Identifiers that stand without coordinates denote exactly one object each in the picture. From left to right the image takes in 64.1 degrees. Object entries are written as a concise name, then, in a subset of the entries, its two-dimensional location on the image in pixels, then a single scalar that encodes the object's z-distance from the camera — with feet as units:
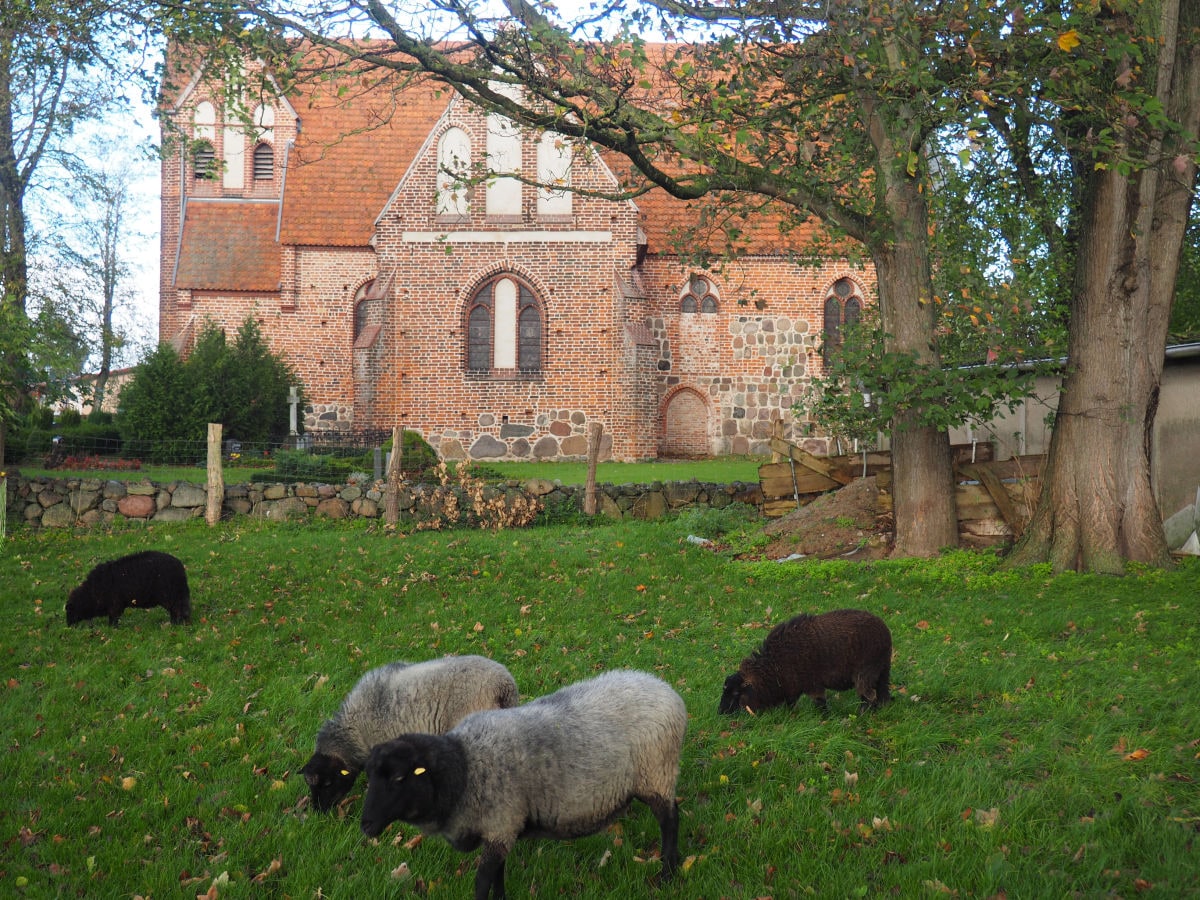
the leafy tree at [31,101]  35.32
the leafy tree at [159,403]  77.46
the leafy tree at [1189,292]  53.01
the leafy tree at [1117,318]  33.24
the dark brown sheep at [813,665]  20.35
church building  86.84
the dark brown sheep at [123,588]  28.94
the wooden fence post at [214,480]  53.11
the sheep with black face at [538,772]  12.71
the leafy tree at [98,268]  70.59
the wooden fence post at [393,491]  53.72
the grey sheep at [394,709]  16.33
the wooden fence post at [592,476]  56.49
